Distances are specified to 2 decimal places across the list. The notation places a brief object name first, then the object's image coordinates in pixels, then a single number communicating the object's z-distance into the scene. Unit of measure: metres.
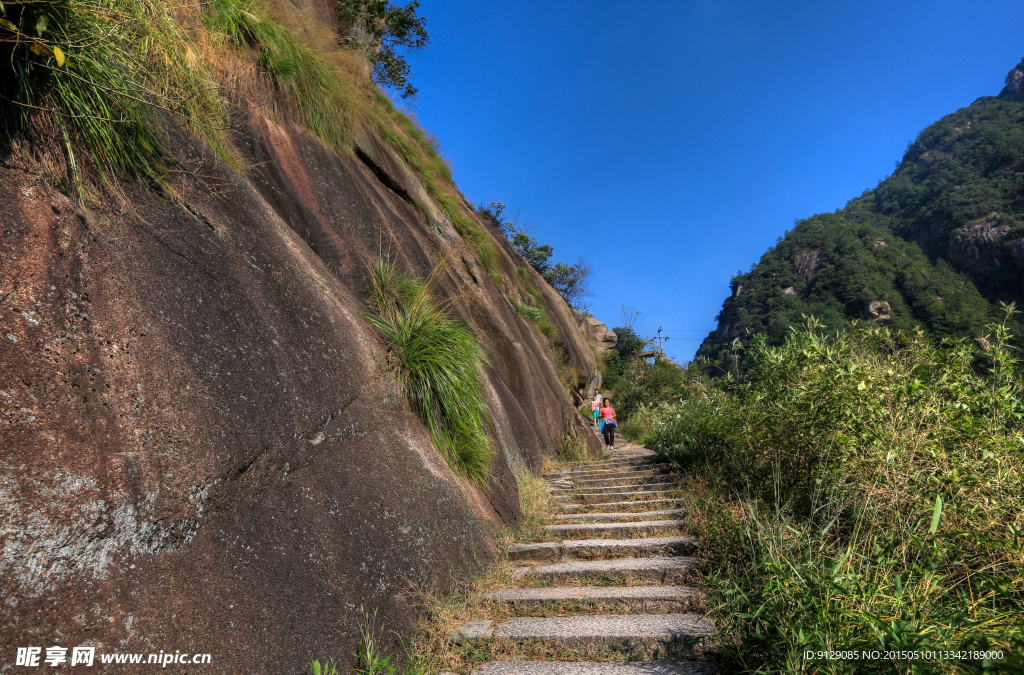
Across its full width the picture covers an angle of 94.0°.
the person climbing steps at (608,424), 14.07
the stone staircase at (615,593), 2.74
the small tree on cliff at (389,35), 10.32
